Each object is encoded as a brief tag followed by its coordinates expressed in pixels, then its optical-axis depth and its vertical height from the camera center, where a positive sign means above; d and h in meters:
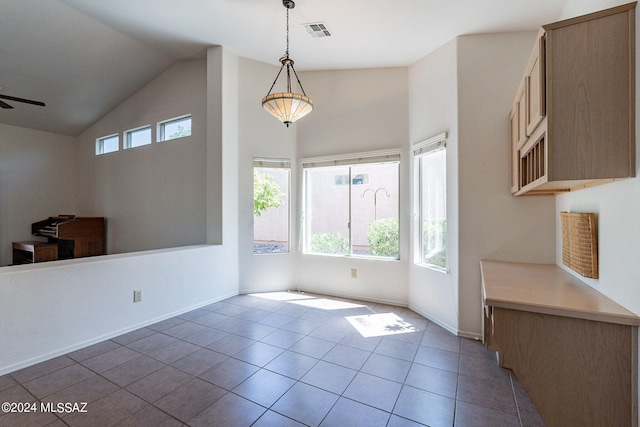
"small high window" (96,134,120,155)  5.67 +1.51
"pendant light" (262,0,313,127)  2.69 +1.10
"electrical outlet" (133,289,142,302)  3.11 -0.88
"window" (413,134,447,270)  3.32 +0.18
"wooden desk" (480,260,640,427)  1.34 -0.70
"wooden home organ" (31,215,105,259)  5.09 -0.32
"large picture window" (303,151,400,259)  3.96 +0.16
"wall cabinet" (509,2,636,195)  1.36 +0.60
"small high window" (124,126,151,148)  5.16 +1.52
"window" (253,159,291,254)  4.38 +0.18
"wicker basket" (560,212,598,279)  1.74 -0.19
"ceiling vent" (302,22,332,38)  3.16 +2.16
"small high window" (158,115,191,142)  4.70 +1.52
